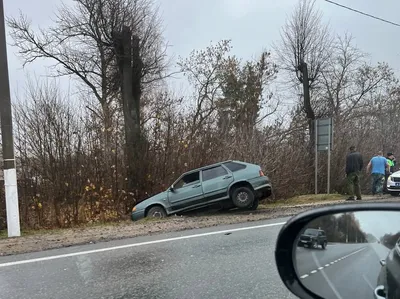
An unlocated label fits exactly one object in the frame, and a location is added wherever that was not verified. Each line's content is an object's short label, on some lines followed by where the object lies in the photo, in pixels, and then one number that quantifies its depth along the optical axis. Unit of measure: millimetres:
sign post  15508
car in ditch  11383
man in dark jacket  13938
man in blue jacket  15867
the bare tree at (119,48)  17588
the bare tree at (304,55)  25359
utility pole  8547
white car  15875
